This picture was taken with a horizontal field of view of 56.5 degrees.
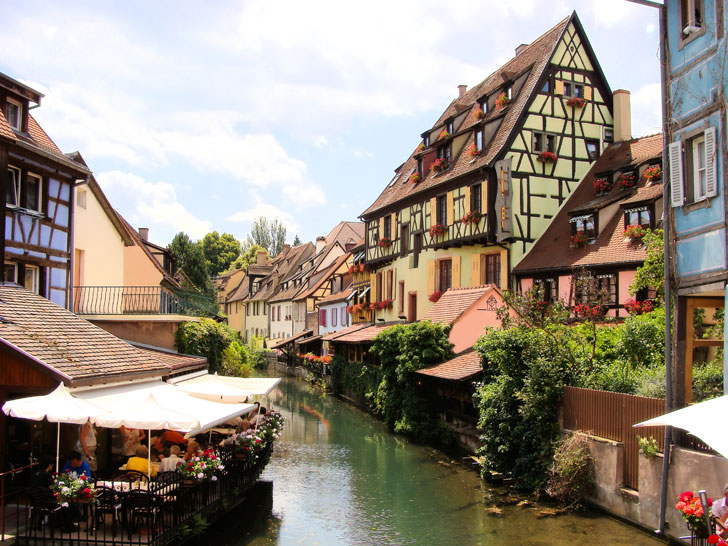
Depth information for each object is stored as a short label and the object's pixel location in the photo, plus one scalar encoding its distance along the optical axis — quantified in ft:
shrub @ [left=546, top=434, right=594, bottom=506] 42.09
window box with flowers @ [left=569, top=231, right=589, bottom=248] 73.31
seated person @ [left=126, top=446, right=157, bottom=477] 37.63
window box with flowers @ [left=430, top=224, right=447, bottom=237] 91.76
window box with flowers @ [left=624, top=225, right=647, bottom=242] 66.18
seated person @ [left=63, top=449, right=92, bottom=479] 32.55
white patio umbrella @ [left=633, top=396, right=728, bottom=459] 23.61
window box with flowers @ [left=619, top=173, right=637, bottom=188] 73.31
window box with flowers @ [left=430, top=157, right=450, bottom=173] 97.34
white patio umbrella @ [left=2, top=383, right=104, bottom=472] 31.24
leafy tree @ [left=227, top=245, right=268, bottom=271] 273.95
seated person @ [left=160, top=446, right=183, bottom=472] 37.22
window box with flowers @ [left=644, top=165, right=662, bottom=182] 68.33
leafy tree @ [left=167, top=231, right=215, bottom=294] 180.96
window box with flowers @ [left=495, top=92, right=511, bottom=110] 89.40
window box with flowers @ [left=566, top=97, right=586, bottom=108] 85.71
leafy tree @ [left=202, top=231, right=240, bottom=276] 290.56
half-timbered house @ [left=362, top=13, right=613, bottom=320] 82.17
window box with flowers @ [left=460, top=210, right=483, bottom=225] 82.69
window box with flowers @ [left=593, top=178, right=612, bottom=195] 78.07
